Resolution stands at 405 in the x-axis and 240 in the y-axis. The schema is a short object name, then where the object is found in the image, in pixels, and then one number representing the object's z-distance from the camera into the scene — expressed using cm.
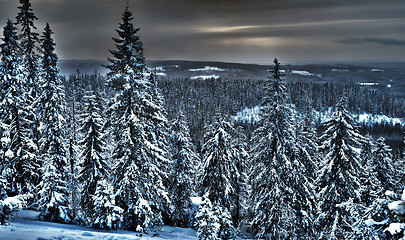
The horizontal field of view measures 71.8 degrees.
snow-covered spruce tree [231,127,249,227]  3363
